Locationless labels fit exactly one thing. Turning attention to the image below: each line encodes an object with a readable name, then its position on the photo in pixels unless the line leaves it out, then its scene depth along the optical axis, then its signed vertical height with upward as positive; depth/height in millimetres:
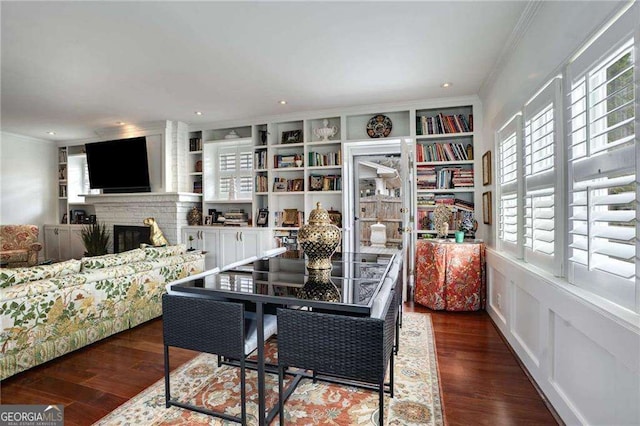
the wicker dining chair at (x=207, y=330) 1559 -612
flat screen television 5043 +786
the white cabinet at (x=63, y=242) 5828 -539
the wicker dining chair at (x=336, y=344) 1337 -596
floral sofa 2020 -670
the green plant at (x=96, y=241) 5277 -470
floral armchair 4977 -526
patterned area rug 1668 -1105
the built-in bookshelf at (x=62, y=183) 6250 +608
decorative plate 4324 +1145
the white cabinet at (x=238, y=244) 4754 -503
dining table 1421 -395
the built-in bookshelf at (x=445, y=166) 3998 +565
